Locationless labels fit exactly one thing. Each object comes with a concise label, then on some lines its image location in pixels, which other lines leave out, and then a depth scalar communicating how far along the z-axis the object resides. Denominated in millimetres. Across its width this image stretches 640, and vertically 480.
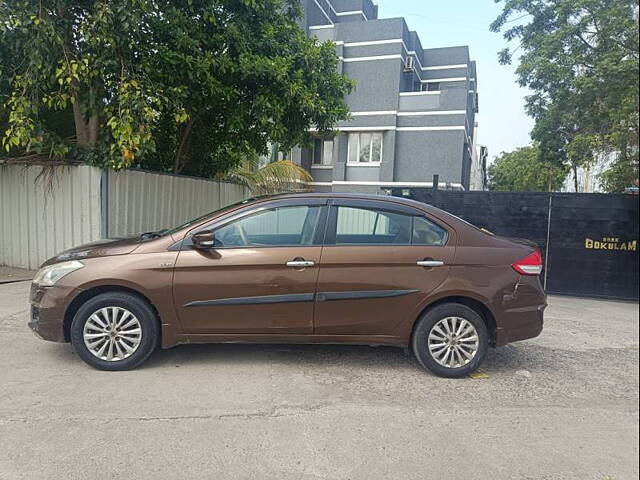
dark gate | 8141
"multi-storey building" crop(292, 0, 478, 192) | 20938
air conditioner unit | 22438
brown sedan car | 4223
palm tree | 13461
